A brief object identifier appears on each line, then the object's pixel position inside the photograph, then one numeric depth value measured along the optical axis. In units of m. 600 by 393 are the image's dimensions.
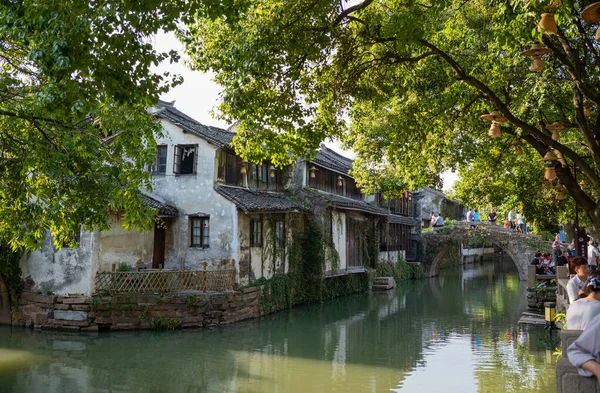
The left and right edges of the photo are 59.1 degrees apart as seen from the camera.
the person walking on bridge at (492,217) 36.59
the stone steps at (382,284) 31.06
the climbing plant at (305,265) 22.32
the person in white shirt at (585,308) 5.39
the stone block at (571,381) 3.97
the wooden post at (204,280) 17.80
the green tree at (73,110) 6.11
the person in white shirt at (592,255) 19.19
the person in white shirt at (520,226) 37.89
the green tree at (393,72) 9.22
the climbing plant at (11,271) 17.97
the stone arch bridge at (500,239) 36.09
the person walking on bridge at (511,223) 37.12
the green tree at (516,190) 17.86
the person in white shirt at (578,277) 9.61
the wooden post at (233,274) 19.09
